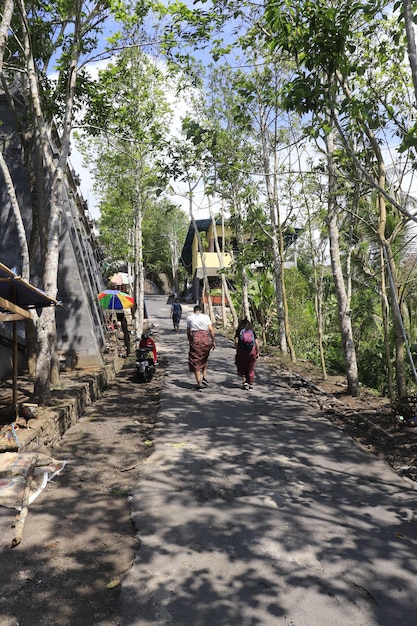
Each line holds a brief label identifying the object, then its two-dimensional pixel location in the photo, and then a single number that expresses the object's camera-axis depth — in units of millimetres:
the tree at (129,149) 10961
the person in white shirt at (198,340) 10906
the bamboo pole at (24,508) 4291
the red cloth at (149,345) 12977
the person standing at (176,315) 28359
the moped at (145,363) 12719
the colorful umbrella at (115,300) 16188
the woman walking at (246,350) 10930
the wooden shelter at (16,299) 6734
